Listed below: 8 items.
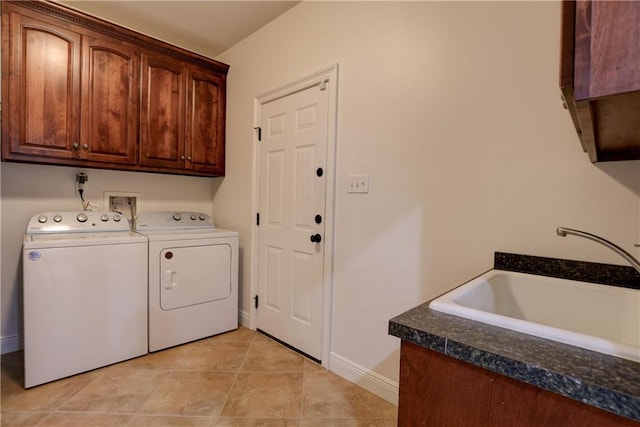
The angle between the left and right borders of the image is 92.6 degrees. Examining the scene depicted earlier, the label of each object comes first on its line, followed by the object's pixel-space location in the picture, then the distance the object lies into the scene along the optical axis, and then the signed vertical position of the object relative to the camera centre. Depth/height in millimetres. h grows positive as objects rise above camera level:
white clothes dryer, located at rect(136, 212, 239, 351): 2279 -631
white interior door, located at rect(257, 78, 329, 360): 2156 -106
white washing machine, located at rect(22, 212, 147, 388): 1810 -628
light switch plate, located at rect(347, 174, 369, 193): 1863 +131
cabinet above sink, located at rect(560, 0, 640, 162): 448 +239
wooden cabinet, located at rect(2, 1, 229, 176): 1997 +784
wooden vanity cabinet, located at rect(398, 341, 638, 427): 547 -389
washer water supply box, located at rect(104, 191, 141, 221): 2645 -40
